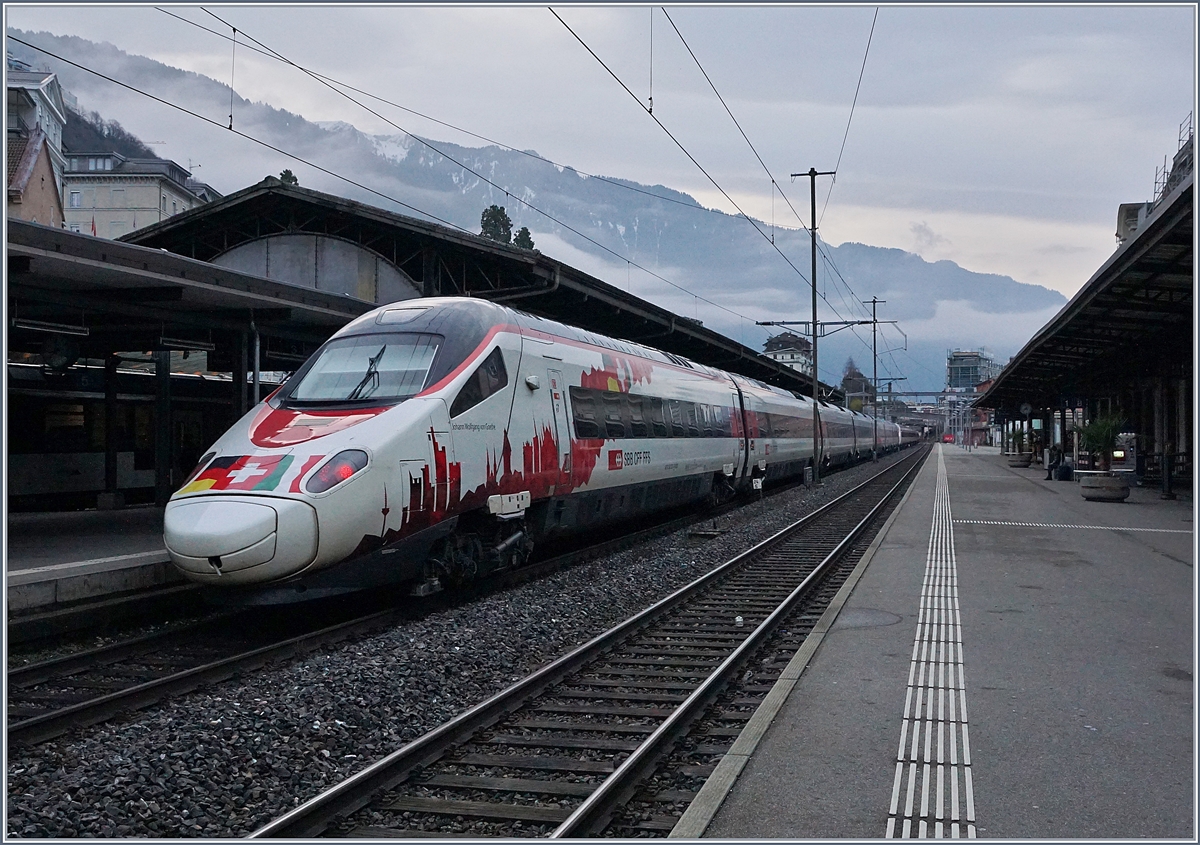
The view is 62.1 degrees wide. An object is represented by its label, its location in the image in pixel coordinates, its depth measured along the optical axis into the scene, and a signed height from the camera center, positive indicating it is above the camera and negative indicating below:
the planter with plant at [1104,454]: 24.39 -0.72
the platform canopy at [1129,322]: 13.64 +2.37
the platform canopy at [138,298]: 10.57 +1.67
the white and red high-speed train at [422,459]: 7.93 -0.32
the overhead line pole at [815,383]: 31.42 +1.42
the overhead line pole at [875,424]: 57.63 +0.20
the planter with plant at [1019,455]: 51.62 -1.47
